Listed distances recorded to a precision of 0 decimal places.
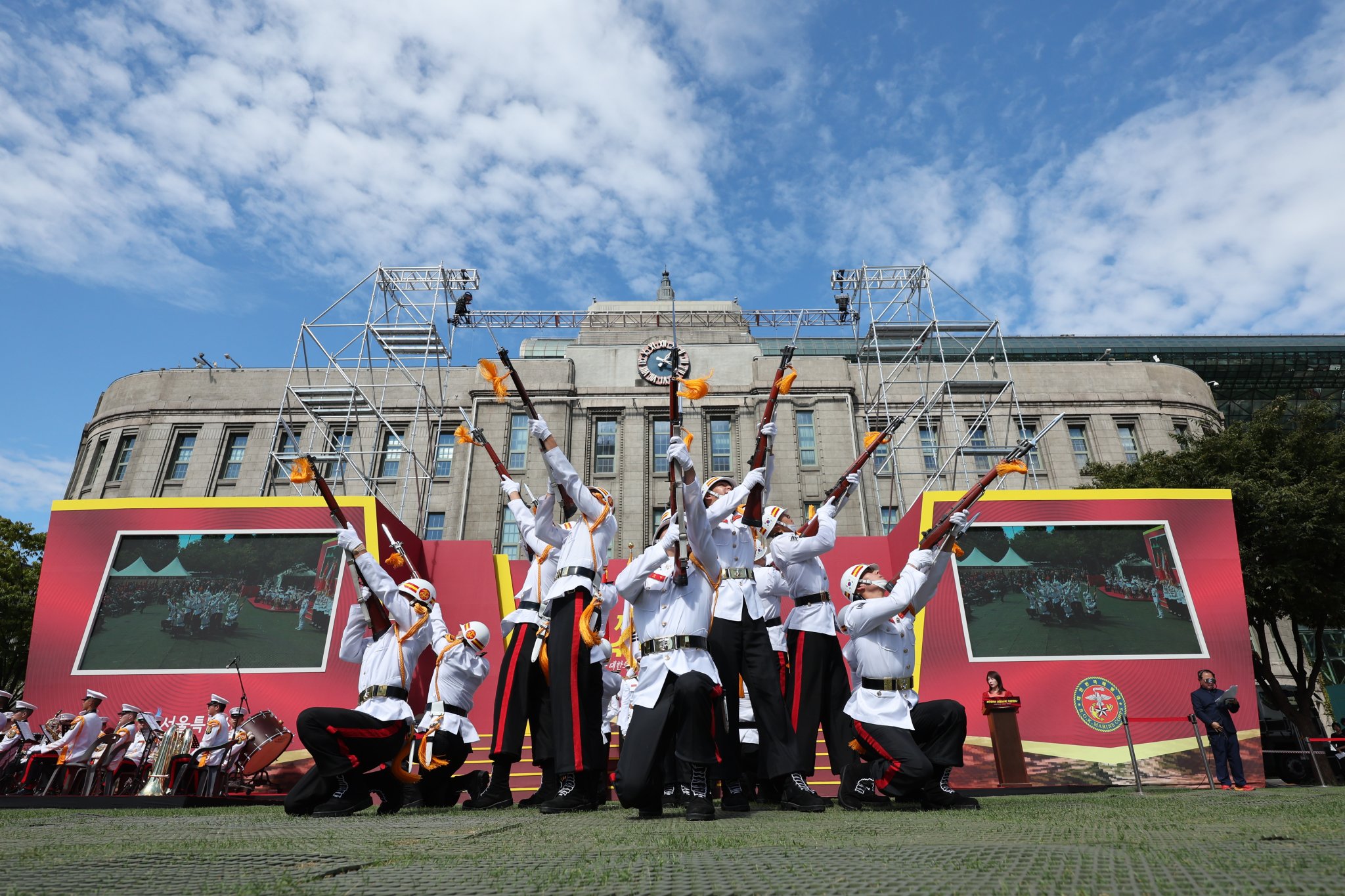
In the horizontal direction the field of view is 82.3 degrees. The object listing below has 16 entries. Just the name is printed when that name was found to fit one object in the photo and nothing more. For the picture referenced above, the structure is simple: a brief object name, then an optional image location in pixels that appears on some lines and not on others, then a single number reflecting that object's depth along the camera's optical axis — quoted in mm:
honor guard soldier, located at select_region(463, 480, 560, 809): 6242
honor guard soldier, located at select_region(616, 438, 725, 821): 4520
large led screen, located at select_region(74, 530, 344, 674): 11680
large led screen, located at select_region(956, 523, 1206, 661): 11617
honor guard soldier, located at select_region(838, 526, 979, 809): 5402
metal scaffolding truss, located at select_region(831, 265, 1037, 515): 22062
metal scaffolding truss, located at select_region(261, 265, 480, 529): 21328
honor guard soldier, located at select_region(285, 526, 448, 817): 5582
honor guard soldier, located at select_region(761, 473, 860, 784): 6070
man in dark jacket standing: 9812
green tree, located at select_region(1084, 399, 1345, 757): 15352
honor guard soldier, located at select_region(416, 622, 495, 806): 6719
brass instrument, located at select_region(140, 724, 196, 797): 10000
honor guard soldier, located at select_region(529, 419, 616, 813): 5551
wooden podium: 10094
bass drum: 9789
